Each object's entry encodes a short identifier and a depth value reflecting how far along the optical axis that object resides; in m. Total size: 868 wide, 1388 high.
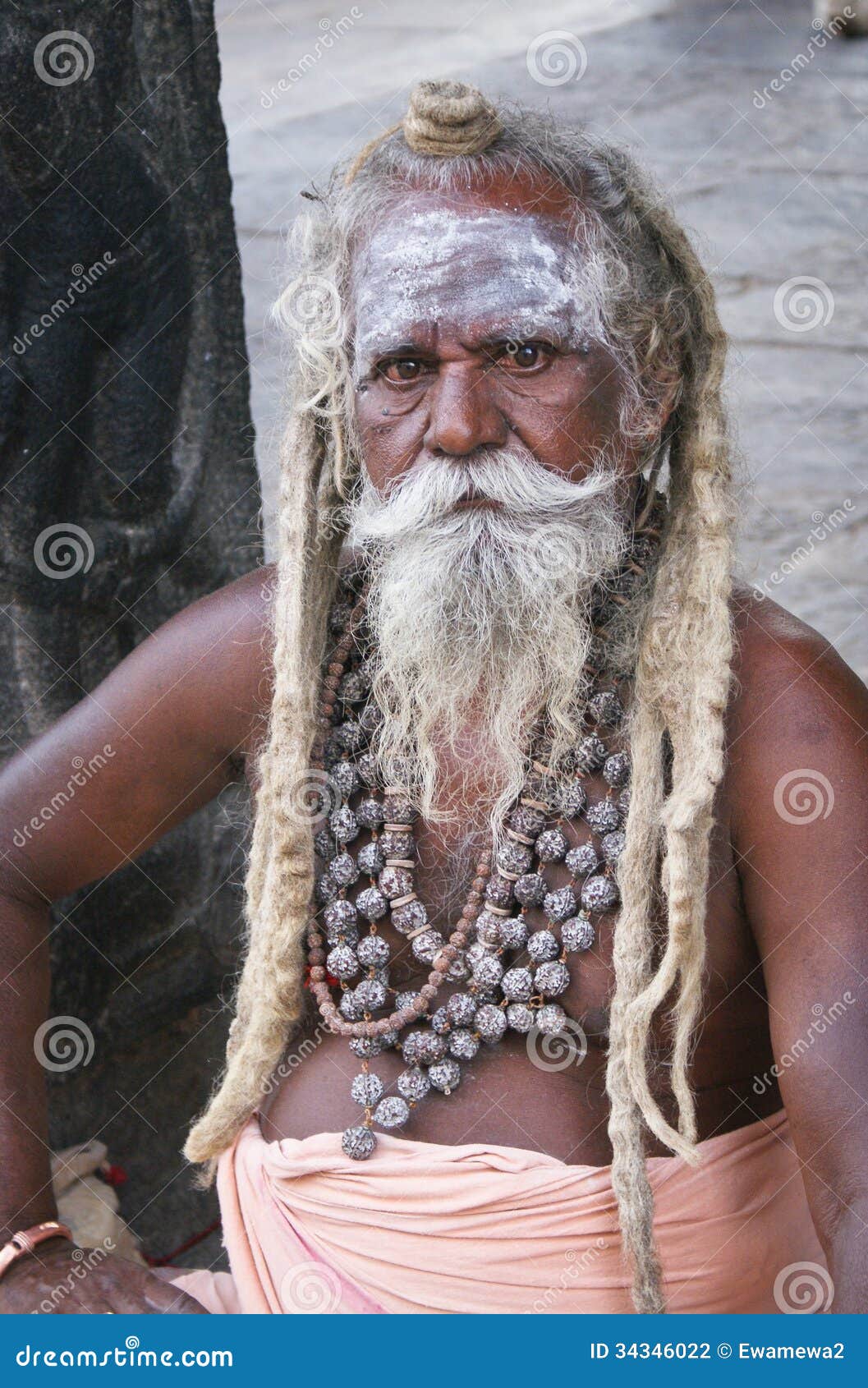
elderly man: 2.10
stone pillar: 2.62
